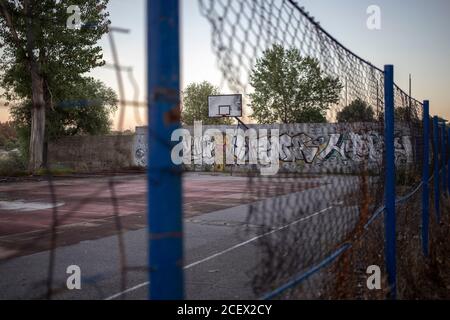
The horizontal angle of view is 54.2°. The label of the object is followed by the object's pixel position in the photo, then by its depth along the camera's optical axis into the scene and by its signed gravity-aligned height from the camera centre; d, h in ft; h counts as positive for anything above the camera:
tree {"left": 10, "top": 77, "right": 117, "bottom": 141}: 90.84 +10.48
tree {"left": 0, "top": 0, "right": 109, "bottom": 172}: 78.33 +18.94
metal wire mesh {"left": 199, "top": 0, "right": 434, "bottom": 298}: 6.26 +0.36
